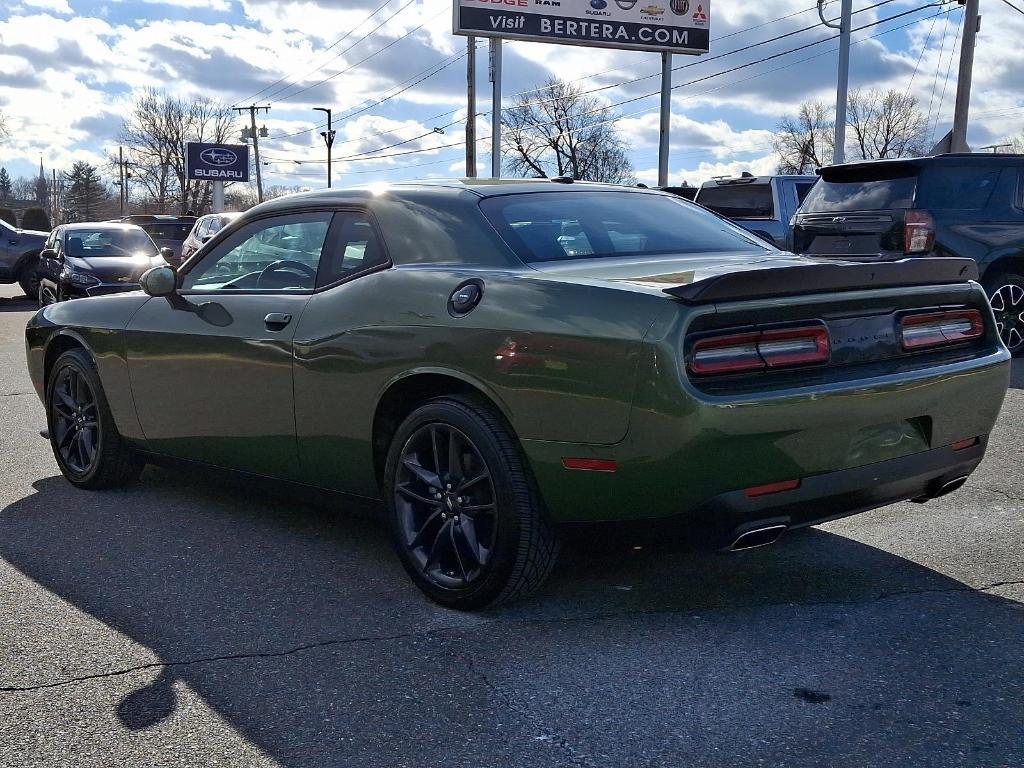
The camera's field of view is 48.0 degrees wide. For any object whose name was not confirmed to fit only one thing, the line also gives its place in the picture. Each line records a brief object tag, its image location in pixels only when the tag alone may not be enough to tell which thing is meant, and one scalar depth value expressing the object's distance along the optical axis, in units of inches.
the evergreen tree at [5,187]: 6461.6
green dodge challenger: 129.4
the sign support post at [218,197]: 2288.6
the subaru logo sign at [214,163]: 2554.1
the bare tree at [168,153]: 3720.5
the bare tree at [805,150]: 3462.1
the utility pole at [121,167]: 4254.4
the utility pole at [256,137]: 3152.1
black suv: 385.1
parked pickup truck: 501.7
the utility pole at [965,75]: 914.7
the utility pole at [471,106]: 1350.9
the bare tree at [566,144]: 3112.7
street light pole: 2418.8
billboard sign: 1341.0
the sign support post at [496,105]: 1405.0
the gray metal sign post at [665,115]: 1449.3
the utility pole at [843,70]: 1105.4
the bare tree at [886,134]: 3520.7
